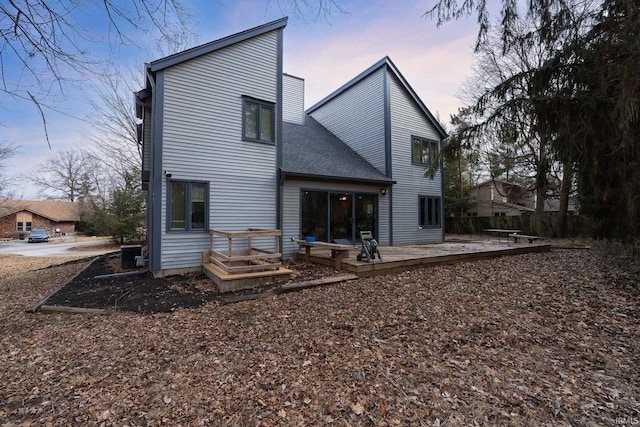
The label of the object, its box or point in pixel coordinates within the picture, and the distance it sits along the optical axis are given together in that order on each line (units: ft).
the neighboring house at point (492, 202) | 83.29
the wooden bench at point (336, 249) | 22.17
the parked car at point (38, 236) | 84.53
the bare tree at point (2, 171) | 43.62
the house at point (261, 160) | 23.48
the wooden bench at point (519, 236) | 35.60
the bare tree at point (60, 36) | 7.03
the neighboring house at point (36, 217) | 107.21
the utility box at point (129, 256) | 27.91
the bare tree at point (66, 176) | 90.07
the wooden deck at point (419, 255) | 22.13
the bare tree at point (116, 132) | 47.60
